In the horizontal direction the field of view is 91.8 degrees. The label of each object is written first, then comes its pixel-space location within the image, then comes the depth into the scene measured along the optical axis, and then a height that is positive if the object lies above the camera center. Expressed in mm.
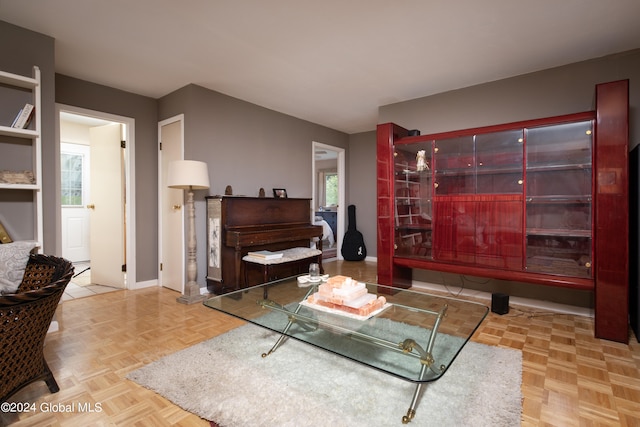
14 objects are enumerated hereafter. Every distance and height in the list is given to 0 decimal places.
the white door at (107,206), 3826 +66
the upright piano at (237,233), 3426 -270
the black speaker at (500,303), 2961 -915
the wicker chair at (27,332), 1335 -551
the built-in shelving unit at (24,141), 2301 +553
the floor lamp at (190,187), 3150 +252
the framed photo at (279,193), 4452 +247
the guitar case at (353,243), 5656 -617
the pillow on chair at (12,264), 1637 -281
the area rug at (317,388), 1472 -981
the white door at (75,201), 5418 +194
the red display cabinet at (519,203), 2379 +53
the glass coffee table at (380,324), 1364 -626
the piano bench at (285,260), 3400 -582
